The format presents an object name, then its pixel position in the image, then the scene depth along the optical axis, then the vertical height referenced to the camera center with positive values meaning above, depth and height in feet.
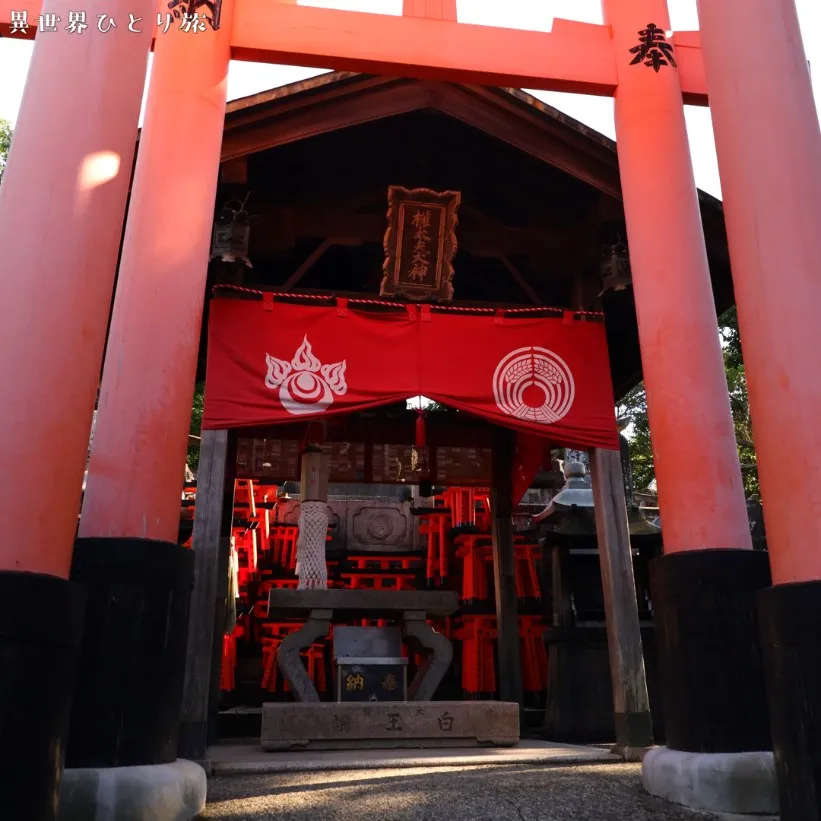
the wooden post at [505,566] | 31.19 +3.91
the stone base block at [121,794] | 10.28 -1.92
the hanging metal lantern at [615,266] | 22.93 +11.96
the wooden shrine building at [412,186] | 21.66 +14.84
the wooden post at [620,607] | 20.63 +1.40
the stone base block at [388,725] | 21.79 -2.02
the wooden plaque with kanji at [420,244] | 23.43 +13.00
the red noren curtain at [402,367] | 21.43 +8.58
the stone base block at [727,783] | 12.17 -2.08
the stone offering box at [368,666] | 26.78 -0.37
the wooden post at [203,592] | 18.63 +1.72
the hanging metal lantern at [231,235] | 21.59 +12.19
